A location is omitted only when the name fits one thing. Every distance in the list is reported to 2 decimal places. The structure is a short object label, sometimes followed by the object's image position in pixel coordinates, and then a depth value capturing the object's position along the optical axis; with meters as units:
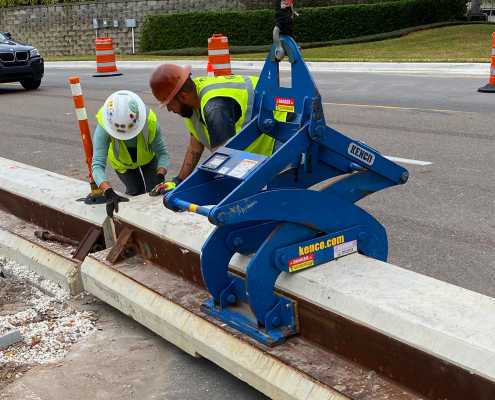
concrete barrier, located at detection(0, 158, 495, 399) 2.83
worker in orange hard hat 4.36
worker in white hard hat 5.27
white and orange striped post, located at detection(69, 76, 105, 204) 5.86
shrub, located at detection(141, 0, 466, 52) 29.31
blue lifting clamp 3.46
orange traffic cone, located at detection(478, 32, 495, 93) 13.51
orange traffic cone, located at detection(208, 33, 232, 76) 16.25
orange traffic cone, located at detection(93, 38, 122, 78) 21.88
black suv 17.66
